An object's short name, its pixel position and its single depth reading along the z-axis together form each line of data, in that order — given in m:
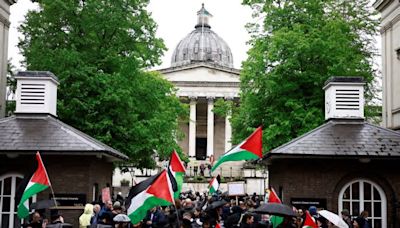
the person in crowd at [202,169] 61.48
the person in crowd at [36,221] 15.14
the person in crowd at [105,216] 16.70
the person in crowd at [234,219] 18.83
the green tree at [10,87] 32.75
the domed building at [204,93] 78.06
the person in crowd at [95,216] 17.21
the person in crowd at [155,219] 18.30
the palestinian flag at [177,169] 20.19
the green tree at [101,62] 29.50
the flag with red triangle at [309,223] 14.12
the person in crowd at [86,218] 18.12
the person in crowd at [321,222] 16.84
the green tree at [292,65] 30.25
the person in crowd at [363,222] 17.45
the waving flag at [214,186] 28.52
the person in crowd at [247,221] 16.33
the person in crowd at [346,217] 16.45
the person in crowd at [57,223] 14.76
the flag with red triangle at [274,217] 17.36
